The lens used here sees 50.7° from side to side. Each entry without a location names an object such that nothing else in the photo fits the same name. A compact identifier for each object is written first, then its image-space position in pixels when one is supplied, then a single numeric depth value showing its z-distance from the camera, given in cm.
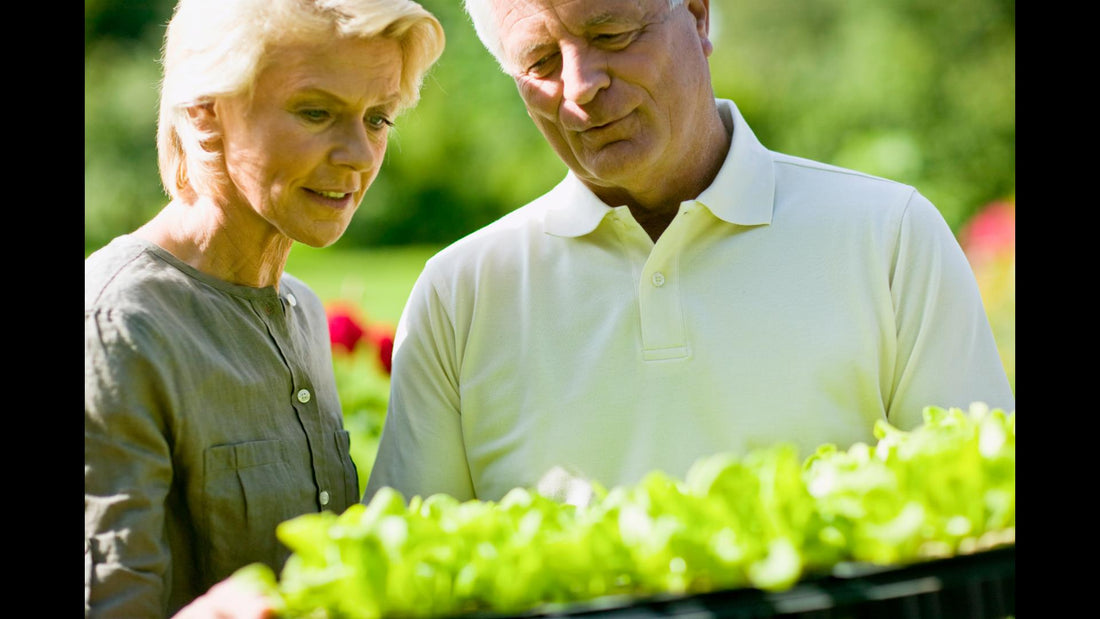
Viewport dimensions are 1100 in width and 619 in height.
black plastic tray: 133
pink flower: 614
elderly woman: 179
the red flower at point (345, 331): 371
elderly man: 210
